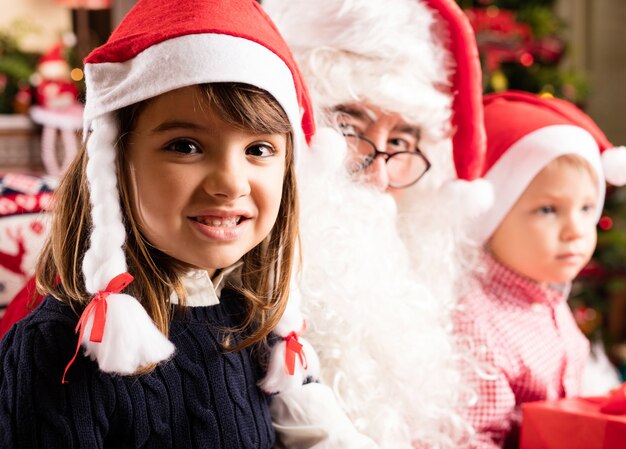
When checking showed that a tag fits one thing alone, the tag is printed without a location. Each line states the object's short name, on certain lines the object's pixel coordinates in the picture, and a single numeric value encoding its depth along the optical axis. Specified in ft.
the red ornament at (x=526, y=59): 8.14
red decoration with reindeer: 4.23
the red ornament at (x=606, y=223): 8.16
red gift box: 3.79
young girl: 2.81
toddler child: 4.41
